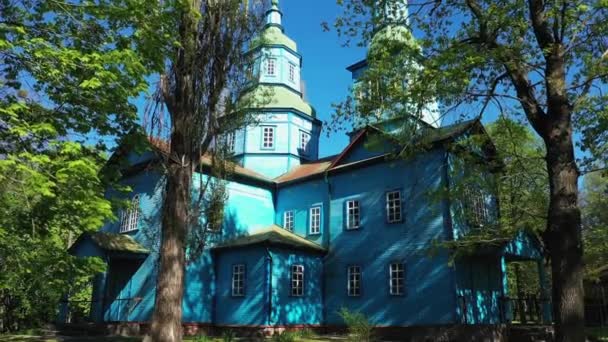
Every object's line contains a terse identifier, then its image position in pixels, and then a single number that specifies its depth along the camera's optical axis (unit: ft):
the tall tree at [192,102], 35.24
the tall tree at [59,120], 25.13
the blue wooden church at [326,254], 56.39
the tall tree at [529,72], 29.63
